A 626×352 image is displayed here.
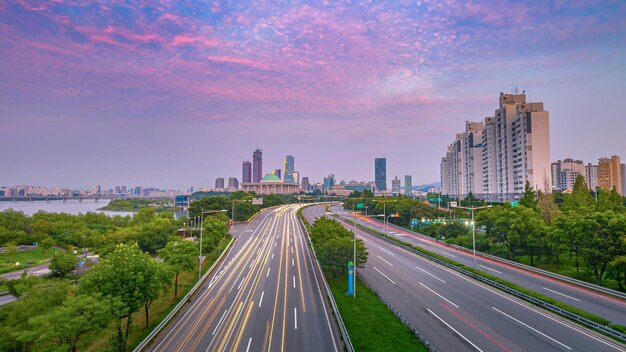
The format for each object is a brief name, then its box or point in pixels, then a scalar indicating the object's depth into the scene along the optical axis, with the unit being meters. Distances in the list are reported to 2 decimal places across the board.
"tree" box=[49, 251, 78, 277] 44.50
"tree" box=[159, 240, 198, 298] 36.03
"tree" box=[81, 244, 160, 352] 25.45
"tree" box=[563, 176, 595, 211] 56.26
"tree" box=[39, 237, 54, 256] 61.66
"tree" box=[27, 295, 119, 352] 20.45
